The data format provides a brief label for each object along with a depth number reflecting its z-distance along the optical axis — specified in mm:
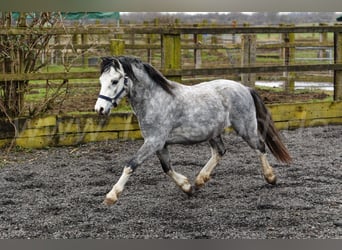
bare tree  10398
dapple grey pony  6125
